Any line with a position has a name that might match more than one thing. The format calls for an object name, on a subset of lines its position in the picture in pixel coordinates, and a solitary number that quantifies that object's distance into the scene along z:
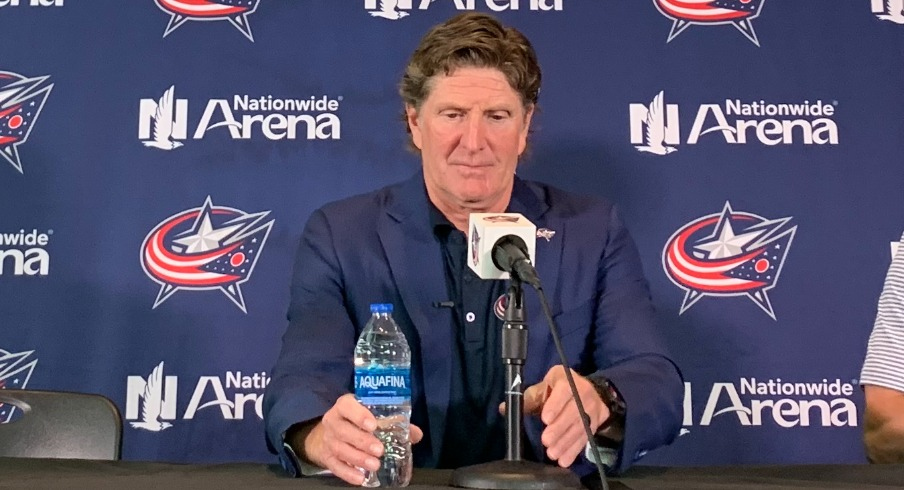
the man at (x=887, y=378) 1.70
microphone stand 1.15
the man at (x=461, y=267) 1.79
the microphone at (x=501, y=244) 1.20
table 1.17
